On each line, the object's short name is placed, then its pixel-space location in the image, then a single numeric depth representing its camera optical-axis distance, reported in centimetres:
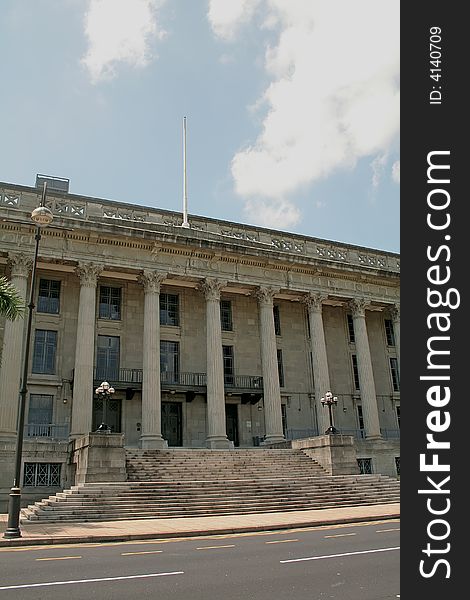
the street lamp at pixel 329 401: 2739
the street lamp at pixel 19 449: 1465
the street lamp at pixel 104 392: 2356
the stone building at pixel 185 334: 2881
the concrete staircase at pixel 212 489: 1970
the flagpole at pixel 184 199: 3483
